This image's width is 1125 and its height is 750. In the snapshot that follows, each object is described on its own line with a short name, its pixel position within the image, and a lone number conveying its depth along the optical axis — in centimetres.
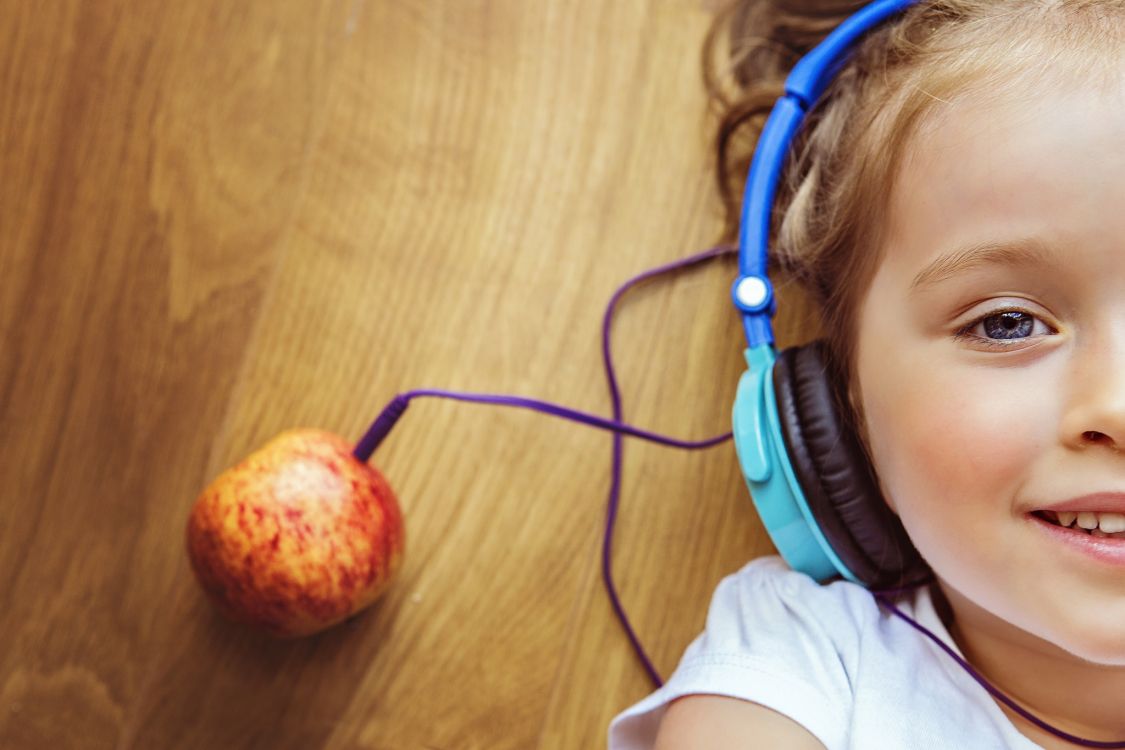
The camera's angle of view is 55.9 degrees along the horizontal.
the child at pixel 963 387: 70
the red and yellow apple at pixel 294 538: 85
